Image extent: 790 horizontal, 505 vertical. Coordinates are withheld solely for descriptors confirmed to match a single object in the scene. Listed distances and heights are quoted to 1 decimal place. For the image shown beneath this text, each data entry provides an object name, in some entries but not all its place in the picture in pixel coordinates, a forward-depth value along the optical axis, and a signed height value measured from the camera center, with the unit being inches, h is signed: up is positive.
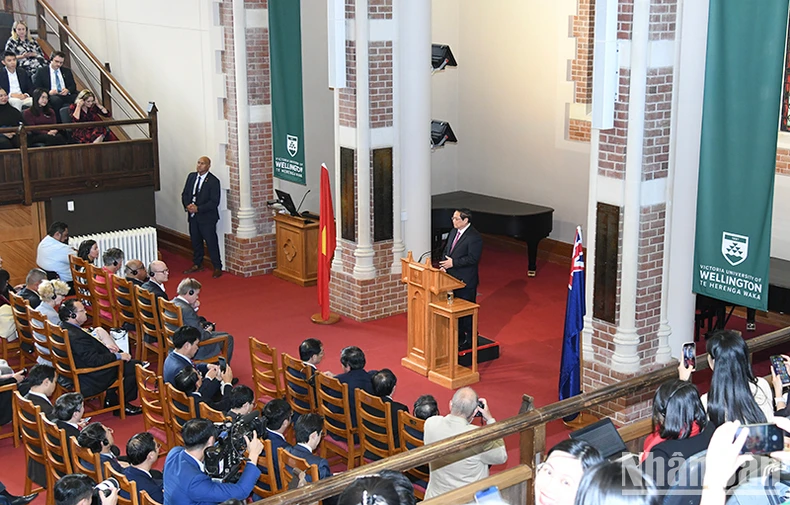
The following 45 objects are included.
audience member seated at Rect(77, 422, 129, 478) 257.0 -98.9
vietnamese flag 438.9 -86.0
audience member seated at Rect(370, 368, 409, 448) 295.3 -98.1
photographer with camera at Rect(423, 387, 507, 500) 244.2 -99.1
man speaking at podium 397.4 -82.0
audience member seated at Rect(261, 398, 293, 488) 259.1 -95.4
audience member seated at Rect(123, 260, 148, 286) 418.0 -91.1
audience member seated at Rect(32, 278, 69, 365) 374.0 -92.0
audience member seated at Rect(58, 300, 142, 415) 347.6 -103.7
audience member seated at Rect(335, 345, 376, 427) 308.2 -99.1
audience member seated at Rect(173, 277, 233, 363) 377.1 -96.3
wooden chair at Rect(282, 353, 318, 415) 314.5 -105.8
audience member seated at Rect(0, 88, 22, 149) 500.7 -31.4
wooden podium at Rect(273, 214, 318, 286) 513.0 -101.1
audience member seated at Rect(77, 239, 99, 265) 444.5 -87.5
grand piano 514.0 -87.4
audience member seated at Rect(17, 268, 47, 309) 394.3 -90.3
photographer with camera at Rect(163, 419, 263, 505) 234.8 -99.7
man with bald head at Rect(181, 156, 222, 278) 525.3 -79.7
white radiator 521.7 -99.1
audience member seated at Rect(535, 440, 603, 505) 135.0 -57.8
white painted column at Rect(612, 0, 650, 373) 316.2 -49.3
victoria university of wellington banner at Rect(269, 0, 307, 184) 481.4 -15.4
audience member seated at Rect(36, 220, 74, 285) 453.4 -88.9
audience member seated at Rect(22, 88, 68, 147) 510.9 -33.3
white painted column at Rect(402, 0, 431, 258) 440.8 -28.7
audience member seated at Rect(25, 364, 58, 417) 294.4 -97.5
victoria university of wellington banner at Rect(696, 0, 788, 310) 295.4 -30.0
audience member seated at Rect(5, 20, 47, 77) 562.6 +3.9
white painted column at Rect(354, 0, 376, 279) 431.8 -43.4
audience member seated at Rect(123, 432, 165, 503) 246.5 -101.7
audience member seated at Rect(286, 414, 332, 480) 252.7 -97.7
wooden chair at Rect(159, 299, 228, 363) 372.8 -99.8
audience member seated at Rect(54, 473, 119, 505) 213.0 -93.0
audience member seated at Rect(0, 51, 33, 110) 536.4 -15.6
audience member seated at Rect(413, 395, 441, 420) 277.4 -99.1
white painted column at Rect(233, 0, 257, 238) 511.2 -37.0
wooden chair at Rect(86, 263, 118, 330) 415.8 -100.7
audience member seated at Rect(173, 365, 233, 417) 299.4 -100.4
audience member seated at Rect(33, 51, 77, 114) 547.8 -14.4
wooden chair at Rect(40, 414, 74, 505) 264.7 -105.5
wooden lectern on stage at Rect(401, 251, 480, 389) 377.1 -105.0
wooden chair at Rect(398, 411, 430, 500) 266.4 -102.5
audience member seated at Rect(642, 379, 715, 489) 174.2 -68.2
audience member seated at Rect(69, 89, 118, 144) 525.7 -33.2
